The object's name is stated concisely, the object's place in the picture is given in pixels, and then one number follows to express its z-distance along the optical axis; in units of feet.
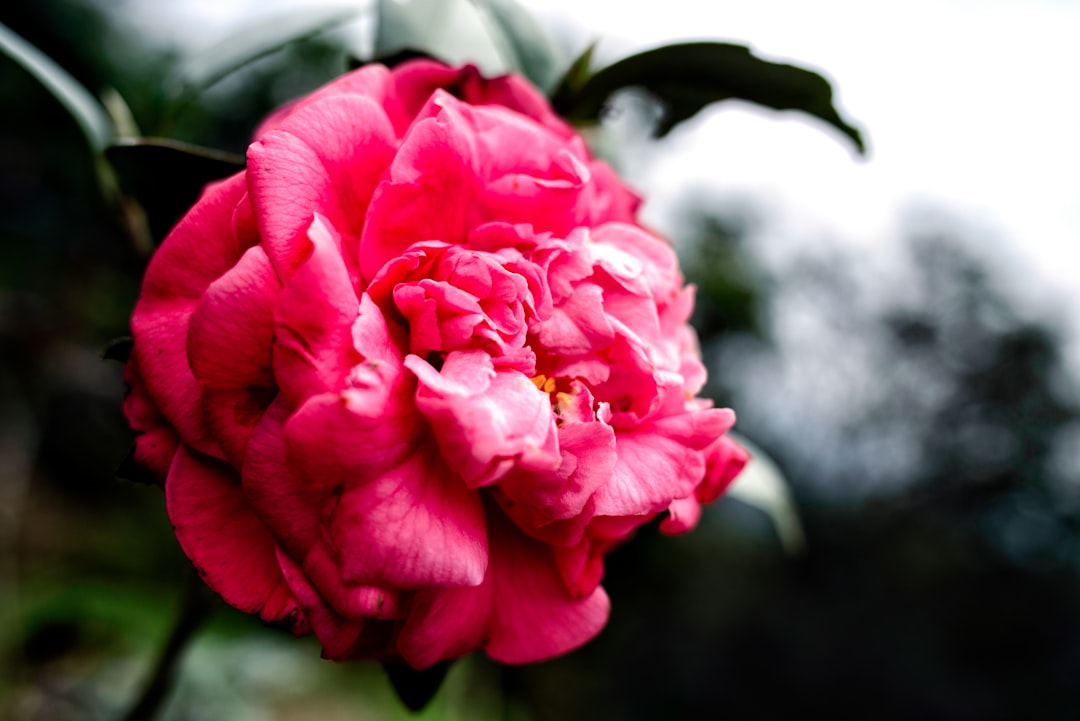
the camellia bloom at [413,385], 0.61
